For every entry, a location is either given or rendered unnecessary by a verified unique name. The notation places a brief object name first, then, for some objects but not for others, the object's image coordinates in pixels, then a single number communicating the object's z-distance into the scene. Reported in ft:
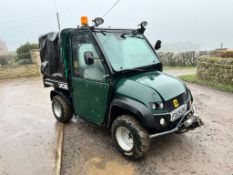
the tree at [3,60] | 54.35
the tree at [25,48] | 53.06
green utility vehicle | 10.43
